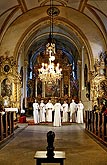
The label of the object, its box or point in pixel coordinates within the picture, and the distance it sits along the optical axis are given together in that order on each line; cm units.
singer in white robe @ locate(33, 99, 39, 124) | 1181
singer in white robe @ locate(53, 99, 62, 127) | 1090
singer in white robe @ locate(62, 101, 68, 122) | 1238
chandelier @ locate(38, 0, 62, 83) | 1232
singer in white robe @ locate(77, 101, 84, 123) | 1195
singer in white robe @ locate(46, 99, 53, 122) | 1197
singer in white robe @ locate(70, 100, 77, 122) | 1238
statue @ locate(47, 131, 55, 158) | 289
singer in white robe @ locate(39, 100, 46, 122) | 1208
